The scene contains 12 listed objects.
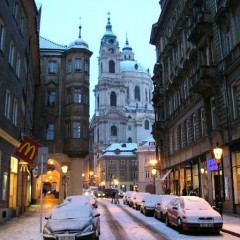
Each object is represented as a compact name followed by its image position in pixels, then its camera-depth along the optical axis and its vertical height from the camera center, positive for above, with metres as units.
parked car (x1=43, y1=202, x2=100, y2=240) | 13.54 -0.92
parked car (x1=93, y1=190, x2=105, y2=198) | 89.62 +0.22
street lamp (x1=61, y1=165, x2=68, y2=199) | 34.31 +2.16
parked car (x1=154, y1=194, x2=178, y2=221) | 23.23 -0.69
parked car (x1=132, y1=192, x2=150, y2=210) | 35.72 -0.48
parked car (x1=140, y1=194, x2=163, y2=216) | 28.66 -0.59
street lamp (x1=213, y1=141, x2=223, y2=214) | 23.53 +2.28
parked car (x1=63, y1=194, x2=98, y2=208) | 20.50 -0.13
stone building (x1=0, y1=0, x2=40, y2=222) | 22.89 +6.50
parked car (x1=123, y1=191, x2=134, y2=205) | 45.73 -0.24
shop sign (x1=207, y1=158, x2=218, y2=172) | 28.09 +2.03
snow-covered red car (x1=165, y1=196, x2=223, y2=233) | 17.64 -0.93
